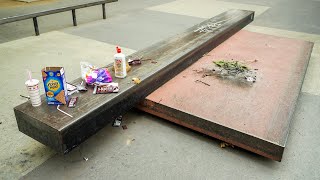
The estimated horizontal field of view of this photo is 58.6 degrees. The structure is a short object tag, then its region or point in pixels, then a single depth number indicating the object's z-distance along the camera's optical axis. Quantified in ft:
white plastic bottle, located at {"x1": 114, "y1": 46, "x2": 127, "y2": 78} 7.59
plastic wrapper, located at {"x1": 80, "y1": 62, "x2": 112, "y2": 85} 7.60
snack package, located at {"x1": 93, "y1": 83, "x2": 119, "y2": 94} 7.23
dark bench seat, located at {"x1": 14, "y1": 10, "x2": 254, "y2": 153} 6.02
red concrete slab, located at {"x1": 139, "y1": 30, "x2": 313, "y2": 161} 6.84
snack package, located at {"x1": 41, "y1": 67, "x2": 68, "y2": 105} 6.15
